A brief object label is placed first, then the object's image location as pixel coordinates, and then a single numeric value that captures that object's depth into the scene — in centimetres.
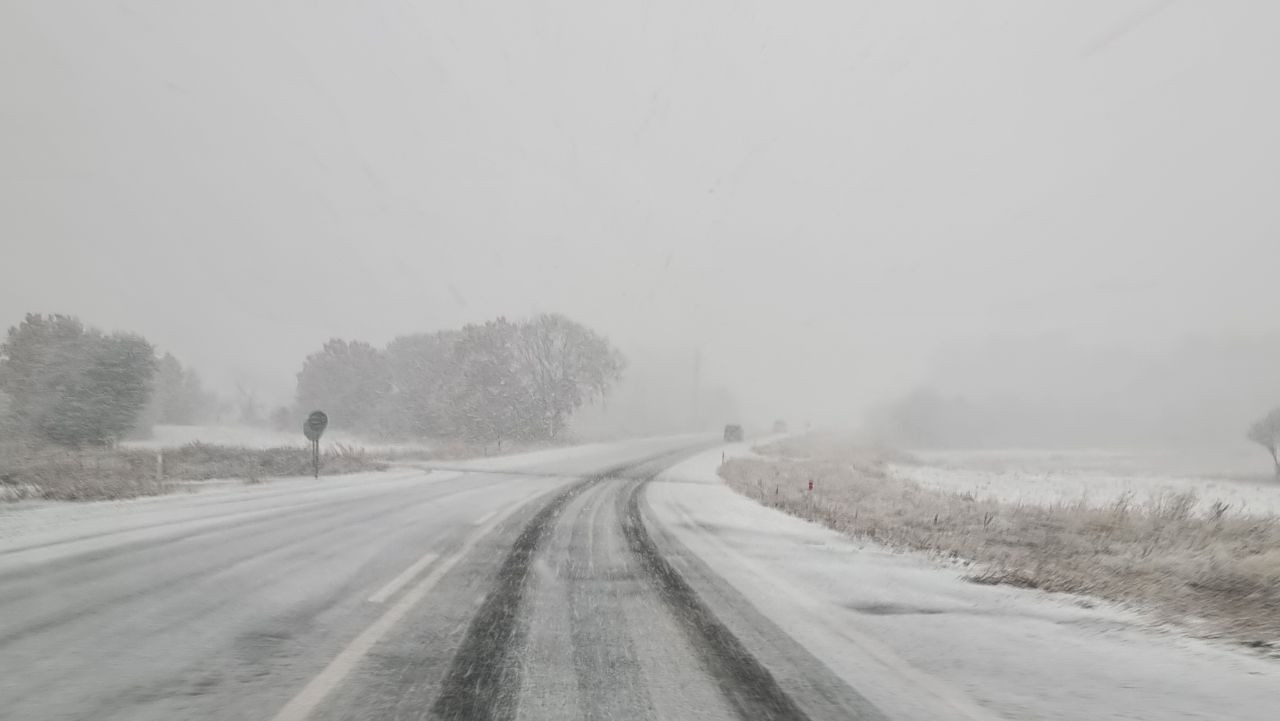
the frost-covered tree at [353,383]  5738
